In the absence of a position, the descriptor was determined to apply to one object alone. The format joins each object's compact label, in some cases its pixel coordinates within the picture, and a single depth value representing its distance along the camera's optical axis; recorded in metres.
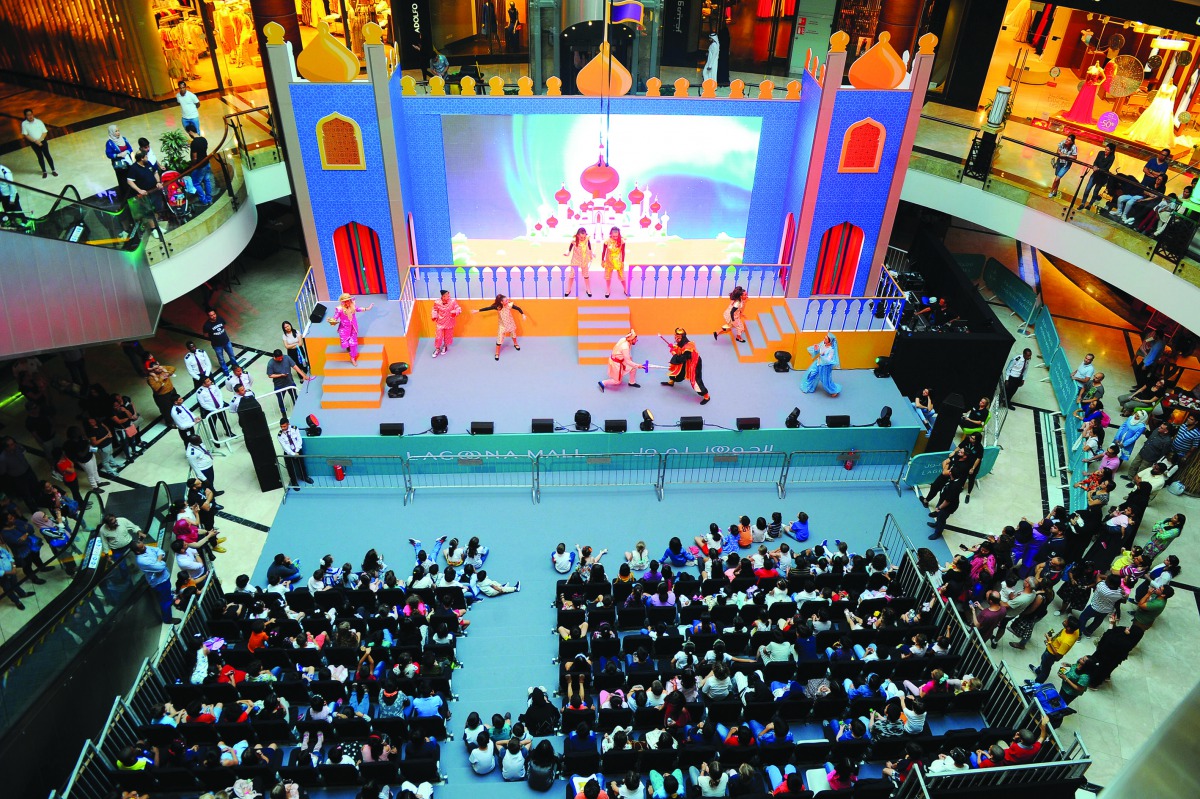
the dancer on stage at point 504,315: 16.25
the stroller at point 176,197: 14.48
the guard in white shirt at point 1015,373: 15.68
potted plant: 15.77
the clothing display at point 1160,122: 18.14
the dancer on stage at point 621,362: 15.41
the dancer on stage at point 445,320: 16.12
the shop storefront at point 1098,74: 18.67
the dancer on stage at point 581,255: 16.62
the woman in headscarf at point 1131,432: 13.70
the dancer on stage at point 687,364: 15.05
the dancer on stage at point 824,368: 15.25
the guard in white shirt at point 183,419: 13.40
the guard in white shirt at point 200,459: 12.93
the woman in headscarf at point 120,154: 14.49
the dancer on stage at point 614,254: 16.61
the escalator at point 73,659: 8.17
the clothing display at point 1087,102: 19.73
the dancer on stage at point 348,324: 15.11
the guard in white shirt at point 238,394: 14.08
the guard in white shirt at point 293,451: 13.34
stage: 14.91
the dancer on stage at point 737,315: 16.39
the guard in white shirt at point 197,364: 14.28
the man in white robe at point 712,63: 19.45
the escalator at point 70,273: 9.94
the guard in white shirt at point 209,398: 13.90
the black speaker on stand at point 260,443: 12.97
